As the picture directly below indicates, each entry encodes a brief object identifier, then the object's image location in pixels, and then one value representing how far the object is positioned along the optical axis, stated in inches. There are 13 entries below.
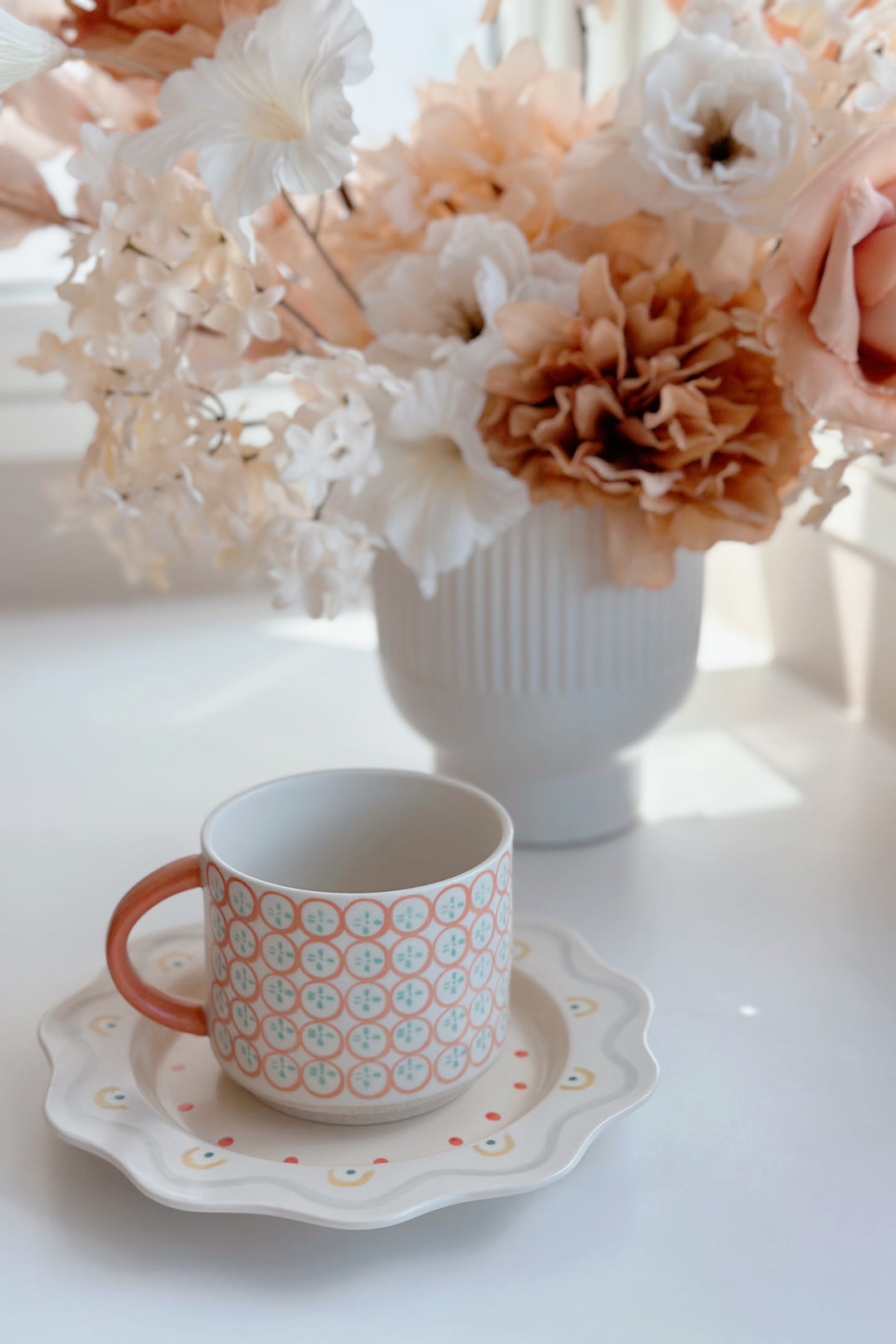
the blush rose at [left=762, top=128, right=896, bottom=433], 18.7
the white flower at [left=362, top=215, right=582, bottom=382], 22.3
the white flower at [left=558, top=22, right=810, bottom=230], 20.2
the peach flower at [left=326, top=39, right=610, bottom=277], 23.2
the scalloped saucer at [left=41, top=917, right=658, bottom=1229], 15.6
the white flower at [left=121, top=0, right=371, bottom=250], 17.8
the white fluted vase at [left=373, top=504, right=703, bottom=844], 24.6
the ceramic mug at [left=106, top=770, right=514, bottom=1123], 16.3
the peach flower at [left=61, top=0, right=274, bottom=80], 19.5
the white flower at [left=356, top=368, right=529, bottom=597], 22.7
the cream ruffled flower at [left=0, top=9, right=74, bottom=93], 18.6
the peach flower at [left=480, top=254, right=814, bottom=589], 21.9
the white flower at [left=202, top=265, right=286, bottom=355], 20.9
